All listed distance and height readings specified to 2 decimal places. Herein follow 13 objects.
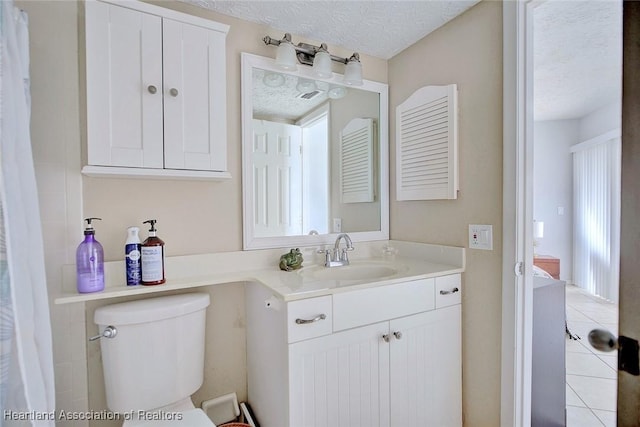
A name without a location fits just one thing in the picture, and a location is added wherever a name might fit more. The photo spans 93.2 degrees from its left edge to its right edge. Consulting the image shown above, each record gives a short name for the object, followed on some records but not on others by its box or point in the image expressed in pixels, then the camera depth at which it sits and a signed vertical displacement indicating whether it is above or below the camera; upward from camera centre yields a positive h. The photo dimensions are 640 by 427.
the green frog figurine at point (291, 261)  1.52 -0.26
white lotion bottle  1.22 -0.19
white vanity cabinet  1.11 -0.61
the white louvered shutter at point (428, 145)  1.51 +0.35
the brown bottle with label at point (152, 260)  1.22 -0.20
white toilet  1.13 -0.58
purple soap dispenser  1.12 -0.20
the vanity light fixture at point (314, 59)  1.53 +0.81
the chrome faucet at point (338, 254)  1.66 -0.25
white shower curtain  0.77 -0.14
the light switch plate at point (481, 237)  1.39 -0.14
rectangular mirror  1.59 +0.31
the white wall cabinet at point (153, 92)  1.13 +0.48
